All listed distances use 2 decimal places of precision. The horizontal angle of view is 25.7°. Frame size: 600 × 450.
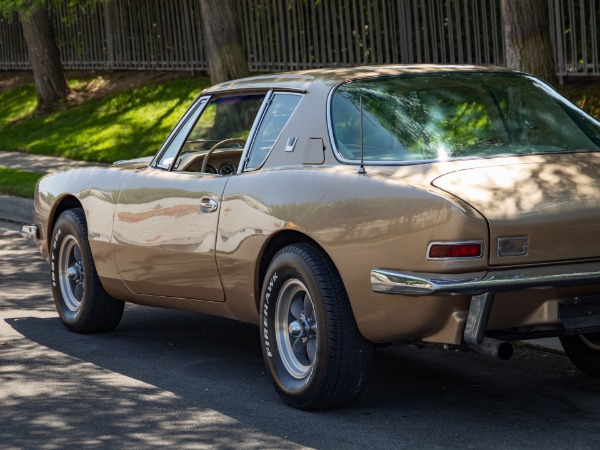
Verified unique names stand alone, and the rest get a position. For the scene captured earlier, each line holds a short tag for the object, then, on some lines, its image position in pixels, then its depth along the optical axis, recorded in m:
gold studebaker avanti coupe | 5.65
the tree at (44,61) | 24.33
